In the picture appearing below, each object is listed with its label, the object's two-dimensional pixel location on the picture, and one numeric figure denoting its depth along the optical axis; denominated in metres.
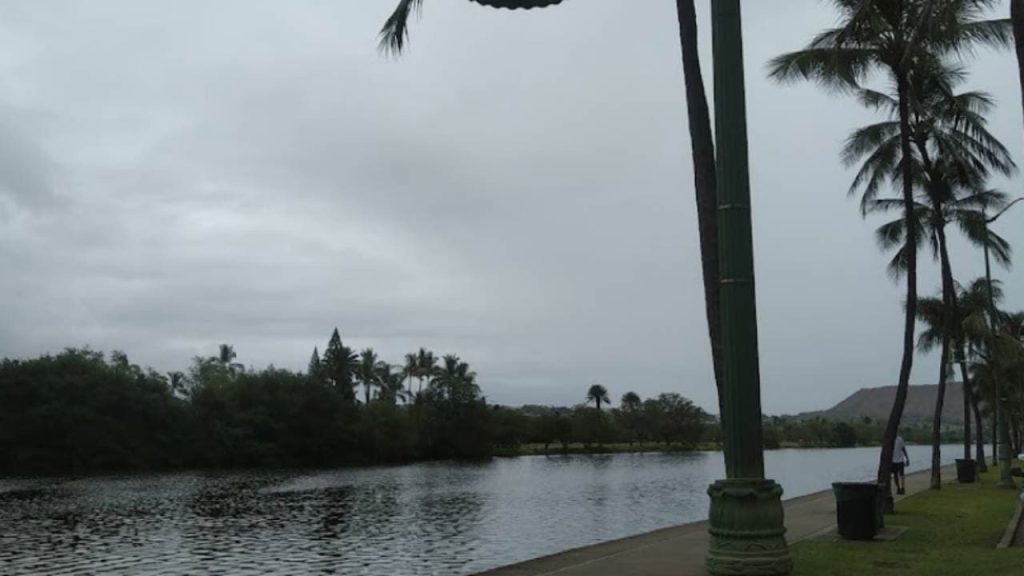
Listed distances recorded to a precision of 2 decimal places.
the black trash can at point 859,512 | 15.33
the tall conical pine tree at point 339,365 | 115.84
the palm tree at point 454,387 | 107.19
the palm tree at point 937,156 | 21.94
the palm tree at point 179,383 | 97.89
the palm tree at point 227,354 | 156.62
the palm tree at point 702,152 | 10.78
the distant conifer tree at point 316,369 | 96.95
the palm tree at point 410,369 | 130.38
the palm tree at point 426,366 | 129.62
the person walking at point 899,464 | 28.12
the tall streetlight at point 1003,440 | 29.41
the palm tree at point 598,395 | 172.00
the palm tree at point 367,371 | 127.06
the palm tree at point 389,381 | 126.94
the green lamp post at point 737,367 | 5.19
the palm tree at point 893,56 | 16.77
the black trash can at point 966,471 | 33.22
